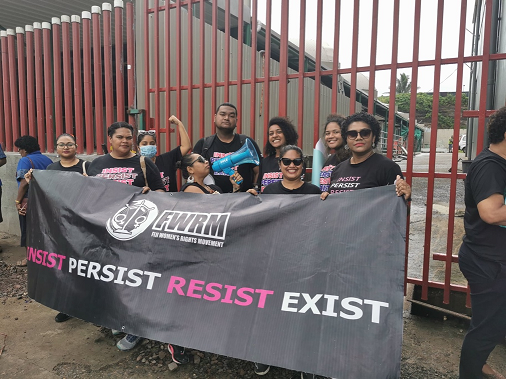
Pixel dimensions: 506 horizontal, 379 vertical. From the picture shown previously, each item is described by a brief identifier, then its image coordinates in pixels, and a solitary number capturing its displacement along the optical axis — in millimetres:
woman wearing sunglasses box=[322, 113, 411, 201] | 2479
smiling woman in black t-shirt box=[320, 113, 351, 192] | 3059
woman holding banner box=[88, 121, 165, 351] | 3172
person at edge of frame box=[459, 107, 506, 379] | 2029
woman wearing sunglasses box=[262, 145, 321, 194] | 2678
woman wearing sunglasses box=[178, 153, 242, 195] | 3053
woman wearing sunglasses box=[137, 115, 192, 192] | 3715
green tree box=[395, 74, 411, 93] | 66575
